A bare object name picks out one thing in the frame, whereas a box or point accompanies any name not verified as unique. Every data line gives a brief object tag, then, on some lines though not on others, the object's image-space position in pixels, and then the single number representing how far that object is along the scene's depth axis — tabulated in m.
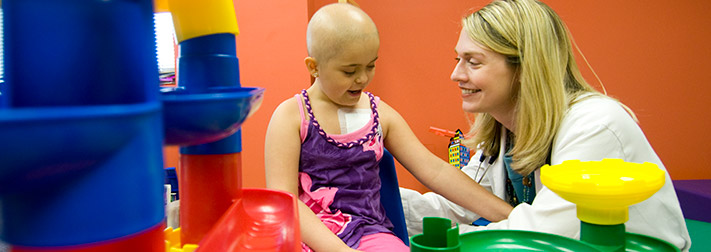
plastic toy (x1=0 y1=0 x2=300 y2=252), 0.22
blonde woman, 0.89
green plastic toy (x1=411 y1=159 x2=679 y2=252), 0.39
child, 1.01
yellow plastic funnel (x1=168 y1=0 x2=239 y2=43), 0.47
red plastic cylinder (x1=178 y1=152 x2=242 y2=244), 0.52
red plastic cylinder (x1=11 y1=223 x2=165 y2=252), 0.25
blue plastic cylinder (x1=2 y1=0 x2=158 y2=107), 0.24
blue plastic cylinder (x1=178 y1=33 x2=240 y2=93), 0.49
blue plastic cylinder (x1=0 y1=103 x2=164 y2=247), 0.24
